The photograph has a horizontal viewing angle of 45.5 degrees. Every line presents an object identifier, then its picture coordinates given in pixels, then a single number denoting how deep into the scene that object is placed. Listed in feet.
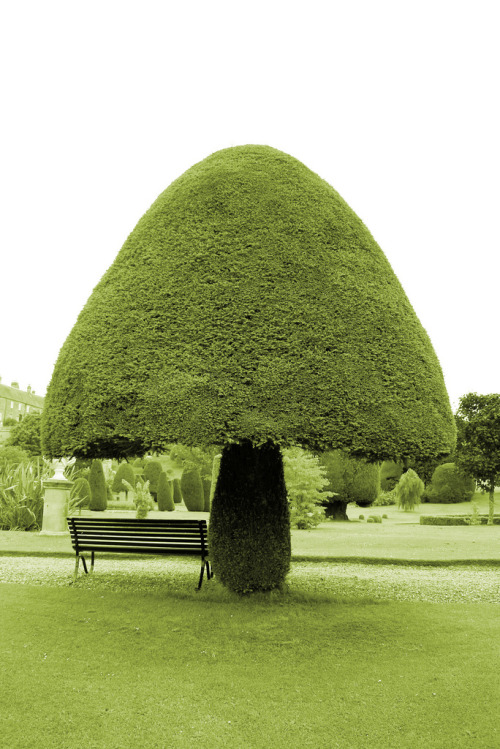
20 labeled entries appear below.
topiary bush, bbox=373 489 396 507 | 129.49
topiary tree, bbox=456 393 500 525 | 88.12
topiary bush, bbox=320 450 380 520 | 80.64
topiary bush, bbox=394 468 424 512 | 107.65
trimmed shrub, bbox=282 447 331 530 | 61.77
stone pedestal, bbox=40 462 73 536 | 52.08
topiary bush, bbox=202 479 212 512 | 106.01
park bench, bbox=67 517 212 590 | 27.07
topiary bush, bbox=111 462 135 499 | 131.03
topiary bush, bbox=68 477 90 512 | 60.89
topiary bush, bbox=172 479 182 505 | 129.49
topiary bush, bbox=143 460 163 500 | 128.57
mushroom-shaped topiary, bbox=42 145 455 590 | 18.11
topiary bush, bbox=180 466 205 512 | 101.60
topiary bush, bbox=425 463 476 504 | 121.49
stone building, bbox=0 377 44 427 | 309.22
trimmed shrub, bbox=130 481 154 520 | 60.80
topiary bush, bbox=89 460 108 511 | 97.14
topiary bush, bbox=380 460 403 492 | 147.23
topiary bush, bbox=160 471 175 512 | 101.45
